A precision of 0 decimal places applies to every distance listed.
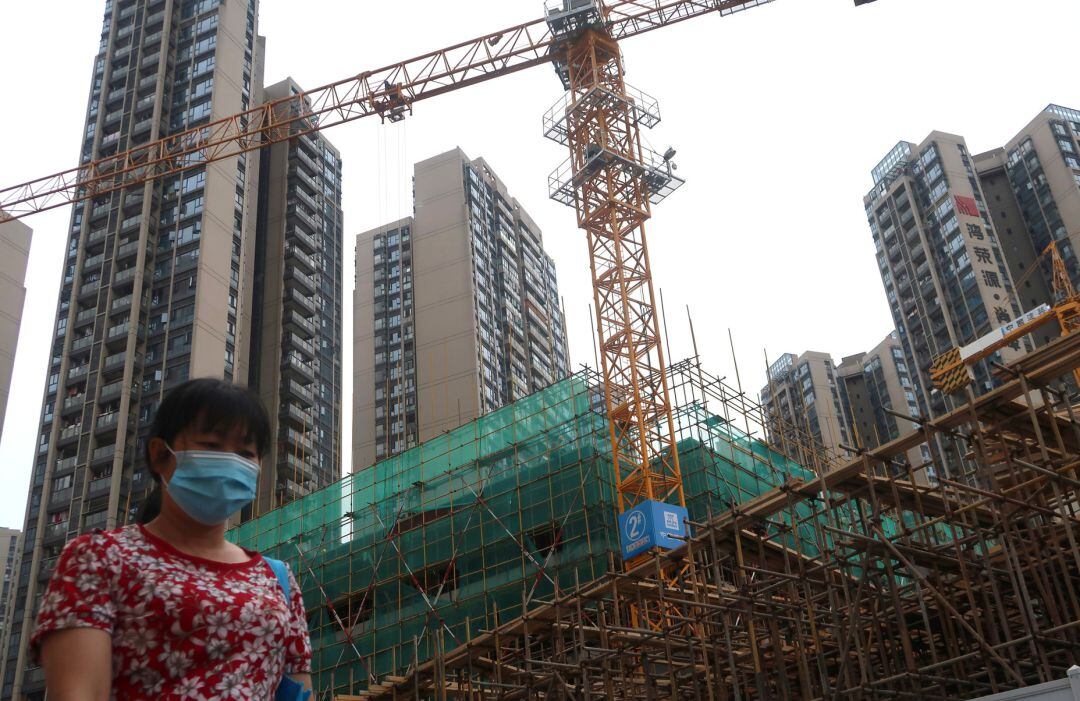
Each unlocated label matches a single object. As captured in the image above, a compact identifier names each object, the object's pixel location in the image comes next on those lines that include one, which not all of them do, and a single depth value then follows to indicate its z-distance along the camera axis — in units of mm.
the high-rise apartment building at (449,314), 56906
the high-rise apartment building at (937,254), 64250
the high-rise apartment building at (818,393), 78625
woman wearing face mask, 2406
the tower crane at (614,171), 26734
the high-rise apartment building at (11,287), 52875
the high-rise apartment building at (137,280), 46875
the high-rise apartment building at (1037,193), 65125
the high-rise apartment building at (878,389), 75938
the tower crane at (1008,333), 37594
